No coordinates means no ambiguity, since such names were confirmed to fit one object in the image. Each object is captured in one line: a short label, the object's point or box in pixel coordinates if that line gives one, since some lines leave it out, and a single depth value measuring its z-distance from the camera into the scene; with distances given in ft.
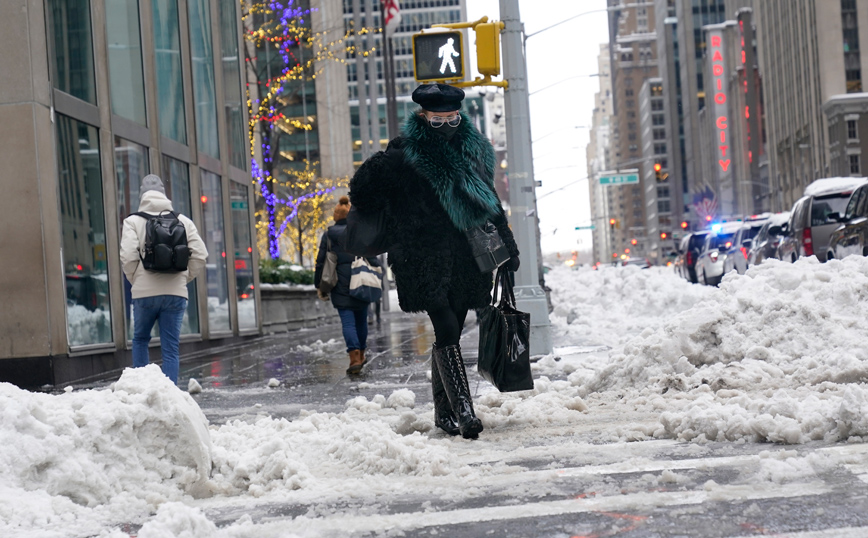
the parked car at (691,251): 115.75
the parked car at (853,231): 44.75
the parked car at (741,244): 91.66
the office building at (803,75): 278.05
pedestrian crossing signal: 36.35
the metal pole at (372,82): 90.22
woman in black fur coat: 19.21
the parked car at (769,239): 65.26
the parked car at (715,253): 98.96
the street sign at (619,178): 164.04
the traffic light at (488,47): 36.06
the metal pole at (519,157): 36.45
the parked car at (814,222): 57.31
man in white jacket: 26.61
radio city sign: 394.11
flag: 88.75
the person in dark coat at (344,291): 35.01
